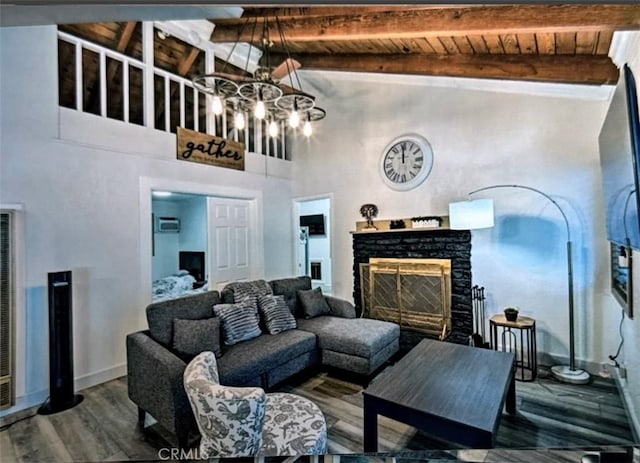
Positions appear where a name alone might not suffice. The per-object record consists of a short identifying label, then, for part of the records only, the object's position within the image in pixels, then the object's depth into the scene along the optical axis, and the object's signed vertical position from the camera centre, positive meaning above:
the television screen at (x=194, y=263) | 5.02 -0.43
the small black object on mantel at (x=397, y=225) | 3.91 +0.11
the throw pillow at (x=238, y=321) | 2.48 -0.72
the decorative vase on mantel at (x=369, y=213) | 4.21 +0.30
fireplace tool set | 3.39 -0.87
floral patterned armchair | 1.24 -0.78
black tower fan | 2.41 -0.86
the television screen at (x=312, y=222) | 5.30 +0.23
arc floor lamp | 2.66 +0.09
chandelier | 2.43 +1.24
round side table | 2.74 -1.09
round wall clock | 3.81 +0.93
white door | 4.25 -0.05
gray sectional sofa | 1.82 -0.91
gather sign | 3.71 +1.15
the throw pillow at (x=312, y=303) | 3.35 -0.76
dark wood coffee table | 1.47 -0.90
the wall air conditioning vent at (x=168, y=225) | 5.59 +0.24
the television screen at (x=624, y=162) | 1.26 +0.33
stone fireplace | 3.48 -0.57
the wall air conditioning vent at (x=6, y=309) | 2.33 -0.52
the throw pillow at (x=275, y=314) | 2.83 -0.75
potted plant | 2.85 -0.78
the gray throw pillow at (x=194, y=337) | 2.20 -0.74
